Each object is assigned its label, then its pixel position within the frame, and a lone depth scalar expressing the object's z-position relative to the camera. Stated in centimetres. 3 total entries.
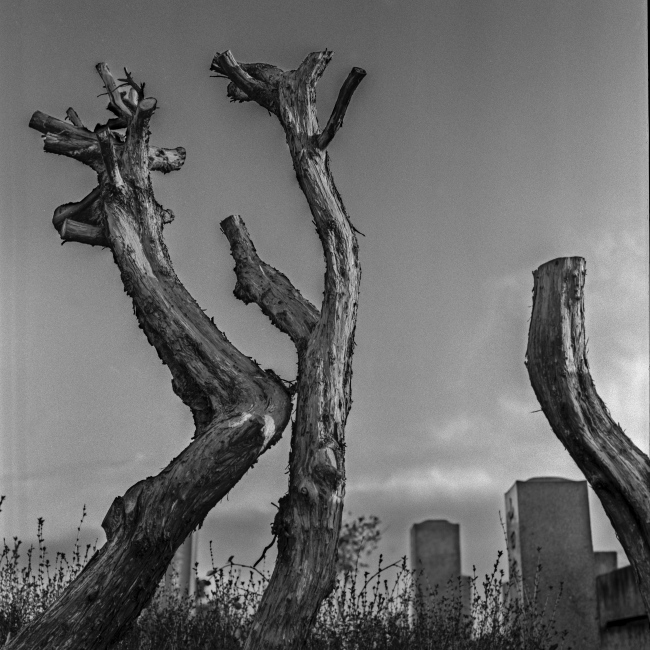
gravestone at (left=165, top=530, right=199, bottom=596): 845
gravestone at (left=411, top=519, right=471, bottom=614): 965
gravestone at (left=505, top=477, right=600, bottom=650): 797
